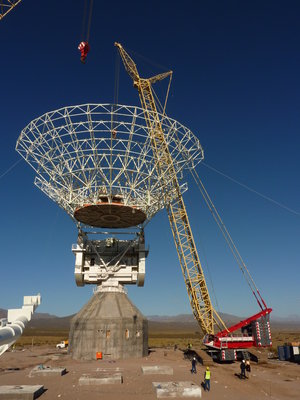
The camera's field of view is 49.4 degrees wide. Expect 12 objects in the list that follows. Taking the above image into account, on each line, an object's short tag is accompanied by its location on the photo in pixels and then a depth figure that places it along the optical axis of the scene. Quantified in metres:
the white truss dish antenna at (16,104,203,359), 38.85
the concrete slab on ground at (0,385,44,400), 22.31
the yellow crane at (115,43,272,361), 44.22
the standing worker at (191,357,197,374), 32.50
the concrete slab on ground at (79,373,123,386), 26.88
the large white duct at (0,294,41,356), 10.67
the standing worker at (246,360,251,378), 34.41
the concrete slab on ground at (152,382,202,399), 23.58
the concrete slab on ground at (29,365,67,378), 30.55
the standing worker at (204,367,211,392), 25.81
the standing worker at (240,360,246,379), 31.64
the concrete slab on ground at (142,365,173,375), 31.23
